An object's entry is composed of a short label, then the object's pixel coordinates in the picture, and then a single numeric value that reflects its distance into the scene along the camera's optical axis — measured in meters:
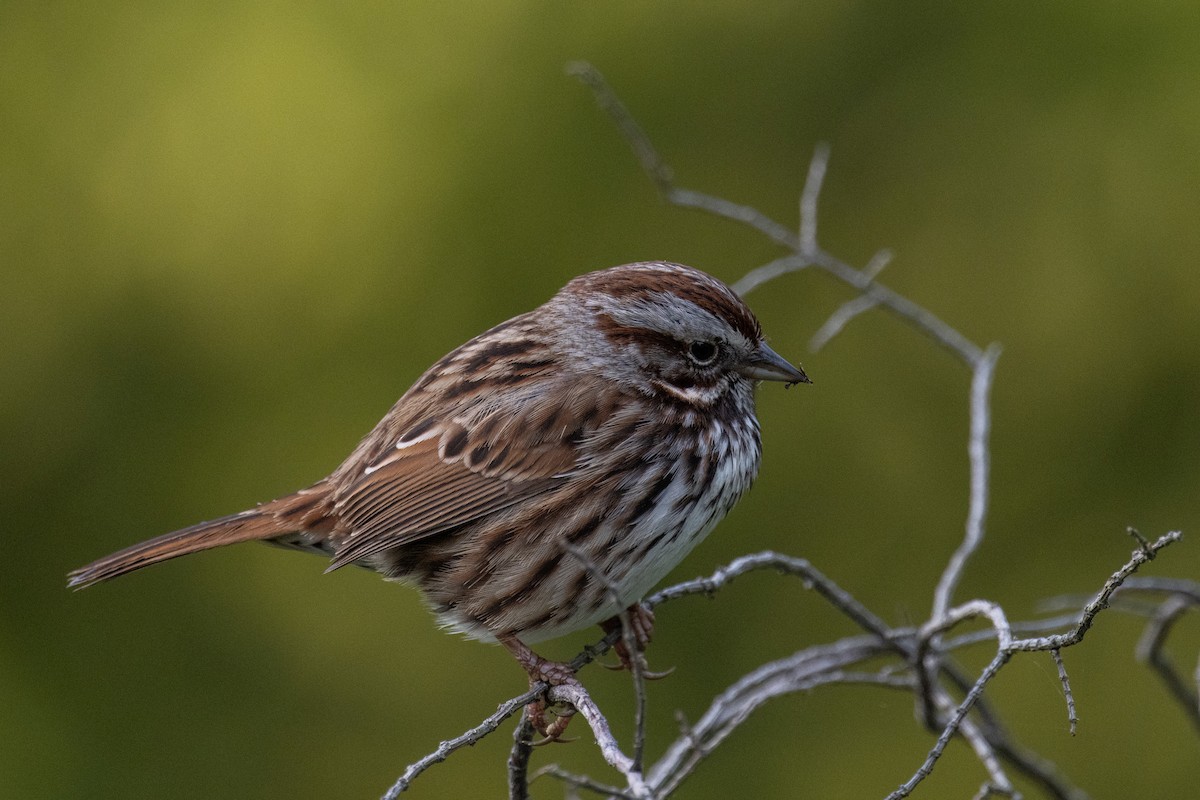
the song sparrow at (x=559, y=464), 6.41
